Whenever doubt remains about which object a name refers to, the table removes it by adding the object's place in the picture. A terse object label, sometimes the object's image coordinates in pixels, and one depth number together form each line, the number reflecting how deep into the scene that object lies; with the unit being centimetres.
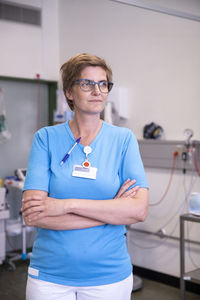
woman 133
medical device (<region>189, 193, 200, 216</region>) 305
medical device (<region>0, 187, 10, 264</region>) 409
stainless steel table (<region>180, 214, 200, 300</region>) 303
